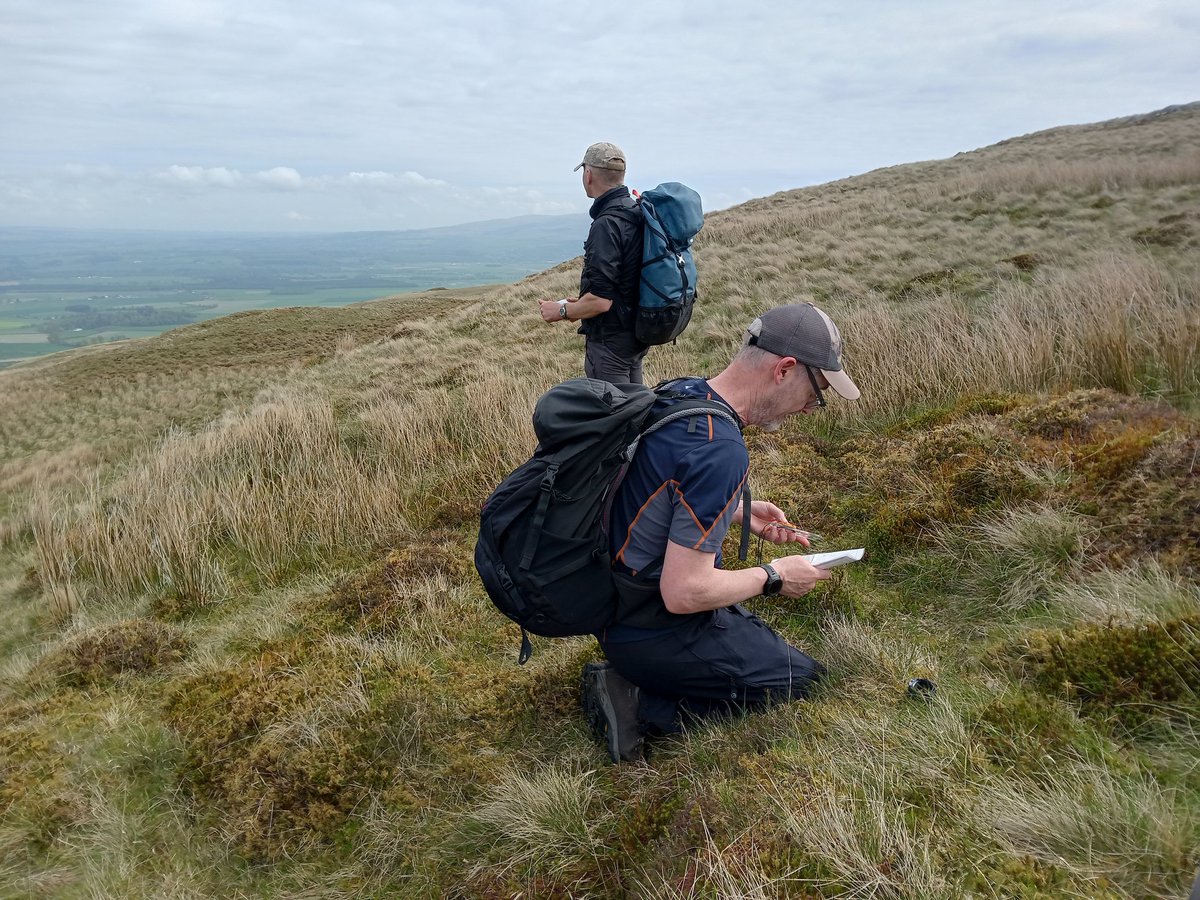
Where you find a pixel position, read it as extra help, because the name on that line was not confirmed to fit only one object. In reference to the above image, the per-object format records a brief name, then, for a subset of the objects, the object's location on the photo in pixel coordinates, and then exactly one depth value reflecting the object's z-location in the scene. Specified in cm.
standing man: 464
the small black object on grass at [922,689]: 264
